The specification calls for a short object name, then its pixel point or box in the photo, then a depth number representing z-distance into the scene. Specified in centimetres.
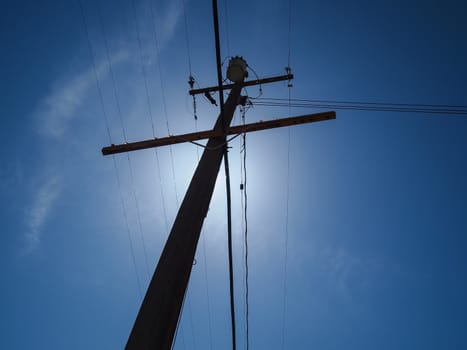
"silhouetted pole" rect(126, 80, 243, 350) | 241
